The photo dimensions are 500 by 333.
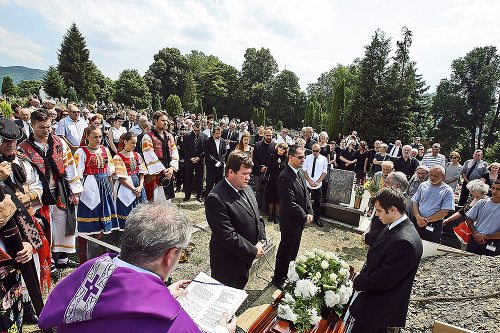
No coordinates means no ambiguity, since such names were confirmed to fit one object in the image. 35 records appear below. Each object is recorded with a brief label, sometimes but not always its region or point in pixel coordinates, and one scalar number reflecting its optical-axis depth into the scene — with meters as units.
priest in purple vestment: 1.07
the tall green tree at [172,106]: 39.09
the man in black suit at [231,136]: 11.29
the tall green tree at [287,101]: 49.31
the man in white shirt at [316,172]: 7.16
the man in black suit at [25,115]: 7.70
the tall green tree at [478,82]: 32.69
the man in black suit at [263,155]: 7.73
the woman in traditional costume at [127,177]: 4.81
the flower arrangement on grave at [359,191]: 7.61
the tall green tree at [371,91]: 29.33
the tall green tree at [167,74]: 53.02
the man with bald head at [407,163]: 8.24
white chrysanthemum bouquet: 2.31
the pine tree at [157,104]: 43.66
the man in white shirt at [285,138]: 10.50
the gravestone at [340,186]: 7.75
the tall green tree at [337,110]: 31.33
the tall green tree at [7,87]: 39.84
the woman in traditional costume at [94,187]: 4.35
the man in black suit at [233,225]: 2.89
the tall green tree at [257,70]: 52.56
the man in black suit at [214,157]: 8.02
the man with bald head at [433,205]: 4.69
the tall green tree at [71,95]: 40.57
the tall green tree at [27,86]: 61.50
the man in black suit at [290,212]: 4.09
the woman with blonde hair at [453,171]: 8.96
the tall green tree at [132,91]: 46.66
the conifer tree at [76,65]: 51.09
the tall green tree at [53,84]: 43.91
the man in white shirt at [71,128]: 6.54
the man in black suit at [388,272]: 2.45
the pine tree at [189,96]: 51.72
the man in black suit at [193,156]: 8.32
